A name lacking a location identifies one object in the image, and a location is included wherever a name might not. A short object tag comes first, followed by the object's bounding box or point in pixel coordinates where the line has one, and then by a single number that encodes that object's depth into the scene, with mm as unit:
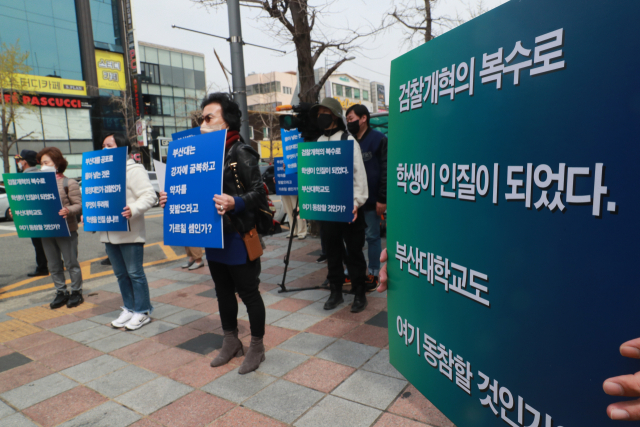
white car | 14641
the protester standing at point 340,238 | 4219
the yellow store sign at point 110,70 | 30656
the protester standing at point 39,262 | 6967
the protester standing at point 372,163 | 4500
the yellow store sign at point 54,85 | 25908
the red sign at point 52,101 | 25656
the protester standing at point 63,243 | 4895
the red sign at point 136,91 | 28866
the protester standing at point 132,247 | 4051
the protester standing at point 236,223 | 2928
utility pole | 5941
